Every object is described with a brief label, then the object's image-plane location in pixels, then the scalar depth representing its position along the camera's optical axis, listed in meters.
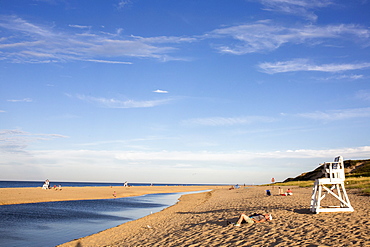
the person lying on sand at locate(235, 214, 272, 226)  13.88
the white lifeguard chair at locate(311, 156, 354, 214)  14.66
